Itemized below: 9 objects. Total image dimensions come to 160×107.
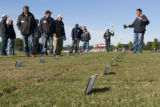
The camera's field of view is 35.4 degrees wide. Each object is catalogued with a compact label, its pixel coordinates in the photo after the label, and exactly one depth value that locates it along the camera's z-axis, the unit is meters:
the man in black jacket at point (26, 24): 10.16
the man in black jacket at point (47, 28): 12.04
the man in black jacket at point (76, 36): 17.08
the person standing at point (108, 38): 19.80
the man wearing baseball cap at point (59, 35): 13.21
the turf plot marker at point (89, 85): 2.38
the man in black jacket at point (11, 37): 13.37
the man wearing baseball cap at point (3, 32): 12.02
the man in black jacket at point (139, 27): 11.49
